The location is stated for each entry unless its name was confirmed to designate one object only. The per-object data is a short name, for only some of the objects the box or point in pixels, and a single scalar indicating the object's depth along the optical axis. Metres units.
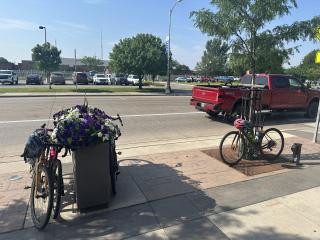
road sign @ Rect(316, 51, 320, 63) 8.12
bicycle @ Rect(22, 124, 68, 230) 3.93
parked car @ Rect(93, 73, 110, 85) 42.97
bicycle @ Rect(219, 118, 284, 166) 6.47
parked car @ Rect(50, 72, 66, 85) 38.50
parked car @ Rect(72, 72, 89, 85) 41.47
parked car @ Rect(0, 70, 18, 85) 37.78
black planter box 4.09
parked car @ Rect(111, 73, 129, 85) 43.83
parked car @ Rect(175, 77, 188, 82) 74.00
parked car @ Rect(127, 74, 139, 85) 44.00
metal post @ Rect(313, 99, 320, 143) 8.39
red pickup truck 11.51
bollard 6.52
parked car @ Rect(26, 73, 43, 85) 39.69
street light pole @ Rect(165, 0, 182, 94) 29.54
